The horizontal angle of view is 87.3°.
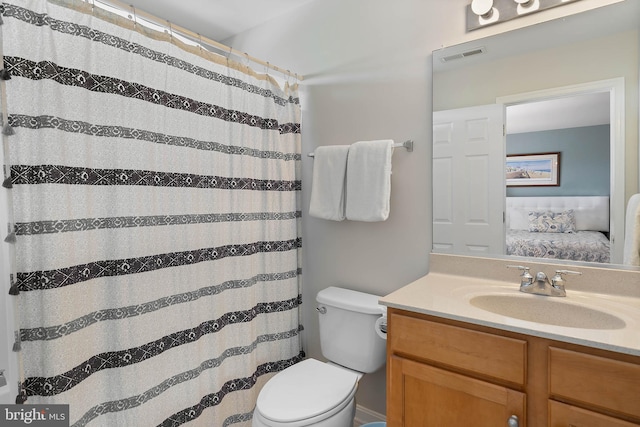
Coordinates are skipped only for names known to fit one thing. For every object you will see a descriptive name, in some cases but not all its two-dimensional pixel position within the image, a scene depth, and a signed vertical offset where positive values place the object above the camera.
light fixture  1.41 +0.85
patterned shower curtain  1.12 -0.05
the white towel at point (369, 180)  1.69 +0.13
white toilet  1.32 -0.80
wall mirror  1.28 +0.28
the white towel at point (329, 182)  1.83 +0.13
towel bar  1.71 +0.31
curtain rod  1.33 +0.80
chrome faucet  1.28 -0.31
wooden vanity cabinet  0.88 -0.52
